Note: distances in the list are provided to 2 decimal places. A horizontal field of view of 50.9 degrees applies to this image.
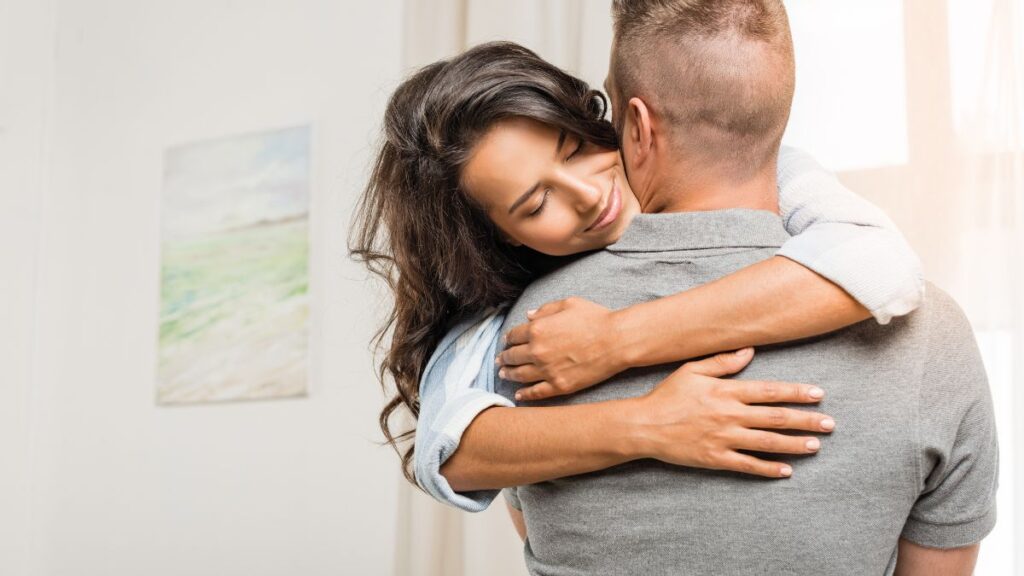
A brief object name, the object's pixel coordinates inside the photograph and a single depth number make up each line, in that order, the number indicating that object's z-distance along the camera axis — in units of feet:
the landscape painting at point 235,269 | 11.21
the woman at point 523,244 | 3.18
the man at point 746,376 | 3.08
